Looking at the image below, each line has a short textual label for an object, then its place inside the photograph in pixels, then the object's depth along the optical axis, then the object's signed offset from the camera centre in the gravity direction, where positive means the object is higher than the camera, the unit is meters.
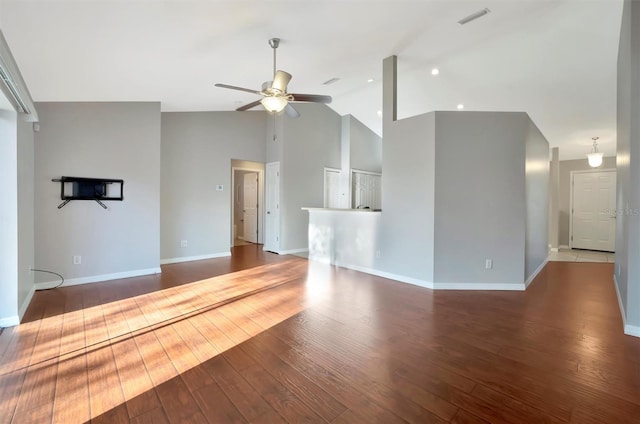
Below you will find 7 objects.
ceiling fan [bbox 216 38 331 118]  3.19 +1.27
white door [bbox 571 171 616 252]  7.52 -0.02
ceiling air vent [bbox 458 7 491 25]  3.47 +2.28
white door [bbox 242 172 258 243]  8.27 +0.01
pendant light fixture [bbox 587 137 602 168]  6.57 +1.11
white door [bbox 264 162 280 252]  6.95 -0.01
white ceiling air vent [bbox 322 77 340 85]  5.32 +2.27
